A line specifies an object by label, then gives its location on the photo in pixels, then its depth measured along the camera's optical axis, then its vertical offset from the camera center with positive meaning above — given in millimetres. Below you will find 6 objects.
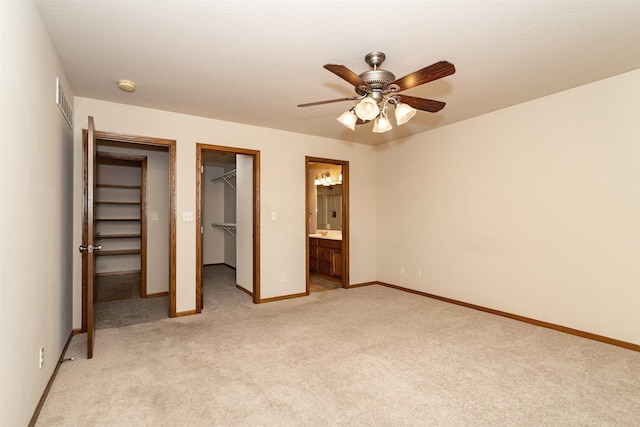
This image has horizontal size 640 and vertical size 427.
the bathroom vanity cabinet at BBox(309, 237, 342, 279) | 5879 -770
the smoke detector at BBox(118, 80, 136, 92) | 2993 +1257
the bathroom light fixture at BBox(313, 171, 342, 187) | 6824 +801
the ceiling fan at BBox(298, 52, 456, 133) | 2033 +907
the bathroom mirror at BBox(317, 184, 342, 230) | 6581 +201
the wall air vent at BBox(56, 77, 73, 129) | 2518 +987
